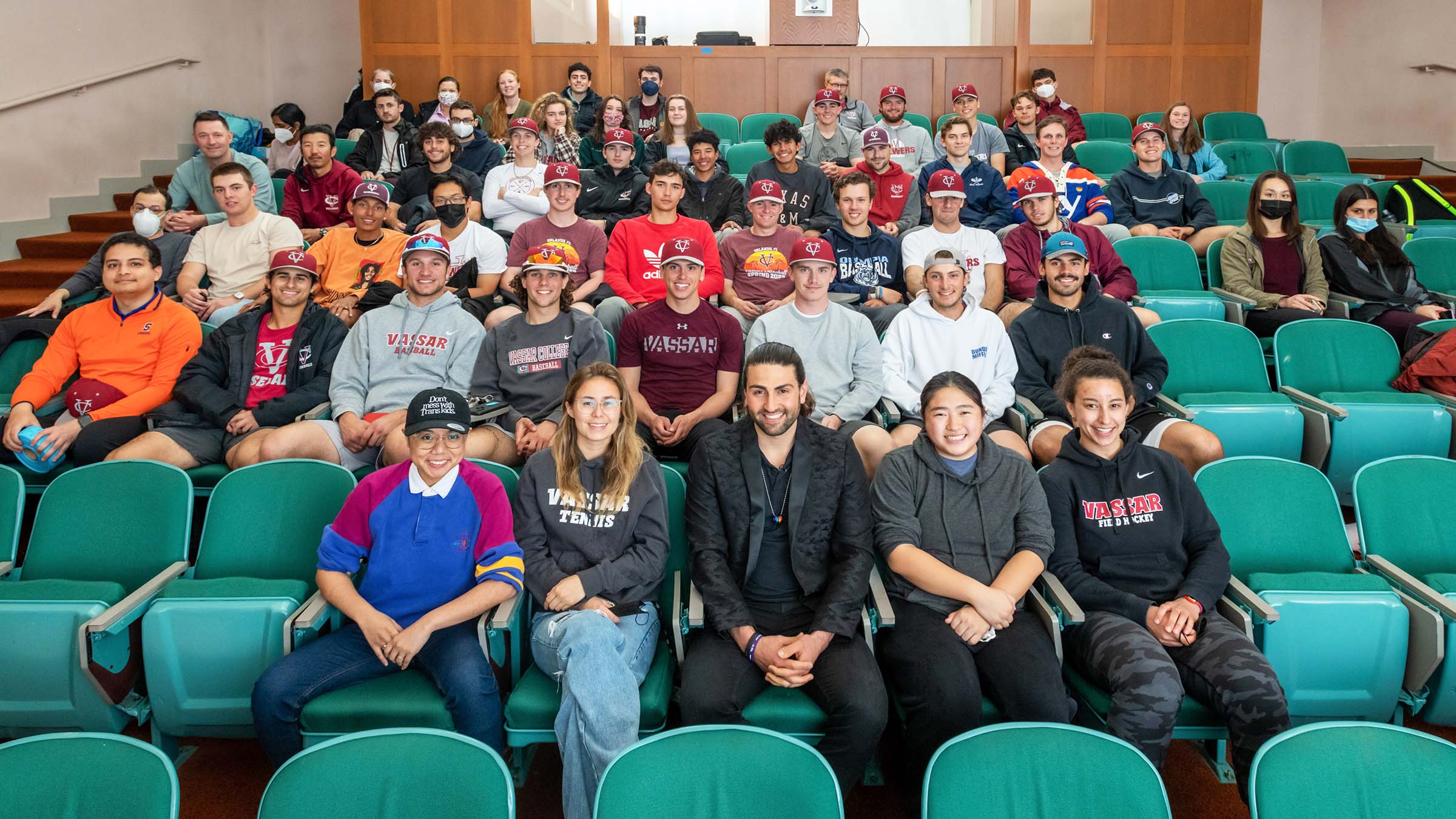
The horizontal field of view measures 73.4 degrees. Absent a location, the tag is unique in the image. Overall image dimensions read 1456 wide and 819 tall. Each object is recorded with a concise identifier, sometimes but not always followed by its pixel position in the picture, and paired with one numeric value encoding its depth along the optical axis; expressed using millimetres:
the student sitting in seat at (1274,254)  4730
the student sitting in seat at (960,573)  2283
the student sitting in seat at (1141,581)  2221
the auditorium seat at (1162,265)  4926
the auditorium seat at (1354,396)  3549
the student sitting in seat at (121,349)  3613
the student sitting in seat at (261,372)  3525
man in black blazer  2383
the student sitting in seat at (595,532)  2371
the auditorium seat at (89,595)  2375
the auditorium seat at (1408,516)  2771
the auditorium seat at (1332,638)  2393
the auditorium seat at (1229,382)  3547
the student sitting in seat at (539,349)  3582
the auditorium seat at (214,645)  2379
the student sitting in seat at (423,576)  2281
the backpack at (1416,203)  6074
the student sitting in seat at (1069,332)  3590
